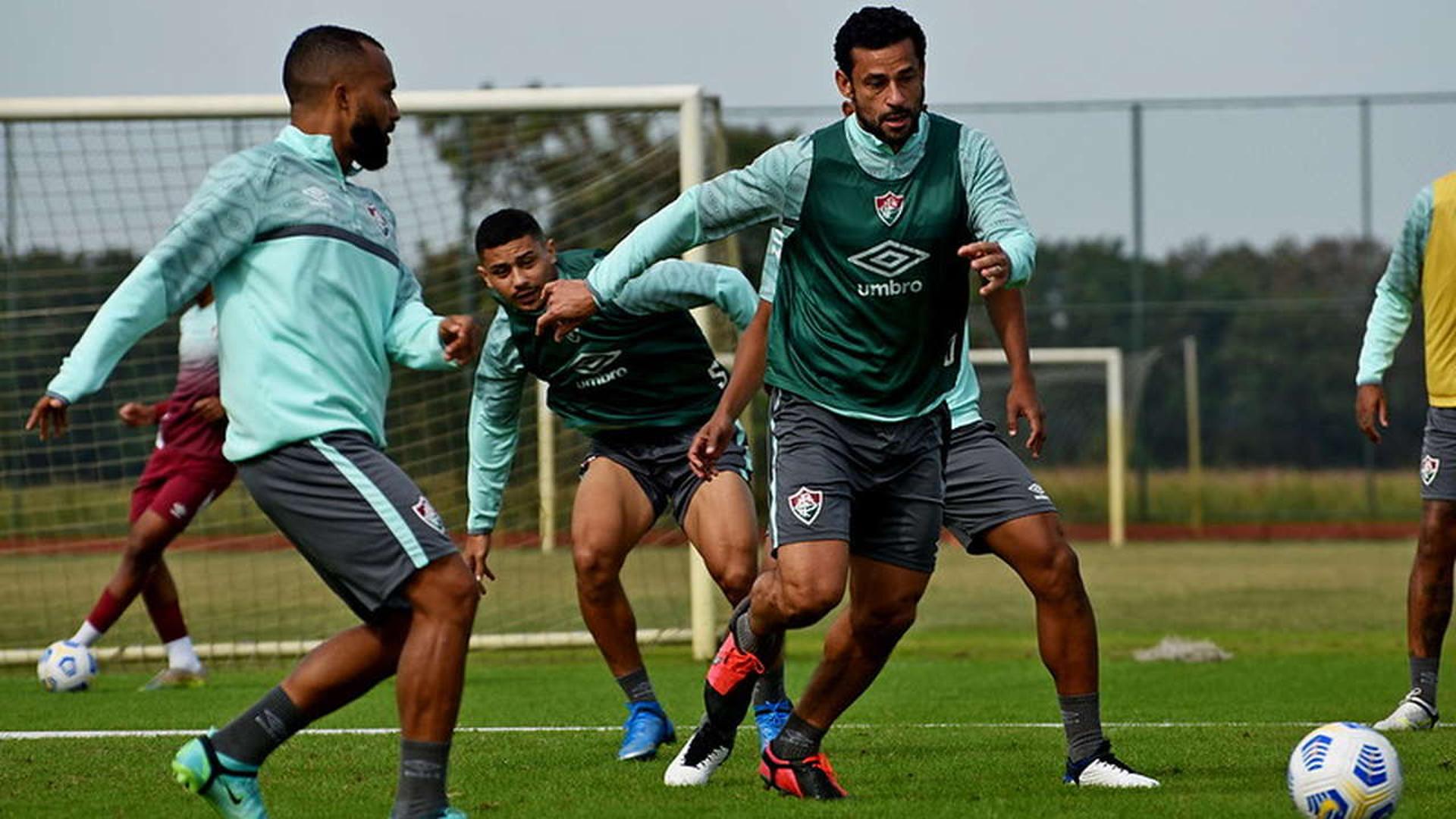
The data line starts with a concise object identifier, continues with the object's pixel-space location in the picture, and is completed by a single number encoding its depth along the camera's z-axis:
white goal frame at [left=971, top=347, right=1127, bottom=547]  55.78
